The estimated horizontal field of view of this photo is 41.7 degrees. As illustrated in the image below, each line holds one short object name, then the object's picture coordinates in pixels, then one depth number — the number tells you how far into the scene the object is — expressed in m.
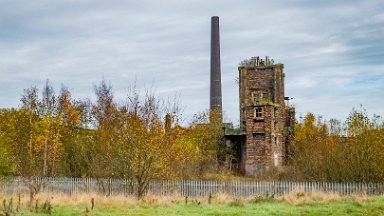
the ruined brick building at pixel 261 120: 47.06
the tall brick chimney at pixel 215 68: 65.56
